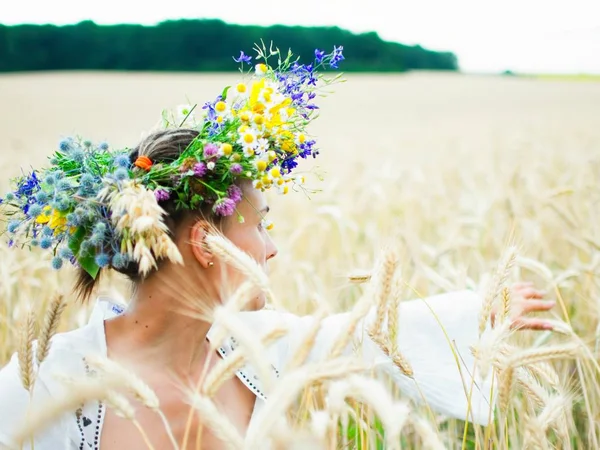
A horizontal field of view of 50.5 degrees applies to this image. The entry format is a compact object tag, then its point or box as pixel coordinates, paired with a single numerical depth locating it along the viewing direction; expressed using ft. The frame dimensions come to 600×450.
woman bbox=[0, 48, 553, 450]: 4.90
